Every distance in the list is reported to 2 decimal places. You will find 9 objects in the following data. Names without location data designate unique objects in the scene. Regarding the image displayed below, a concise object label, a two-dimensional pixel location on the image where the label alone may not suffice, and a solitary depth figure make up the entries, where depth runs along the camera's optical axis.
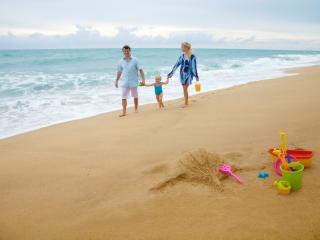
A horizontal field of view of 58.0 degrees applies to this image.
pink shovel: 2.86
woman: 6.98
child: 7.06
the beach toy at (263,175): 2.90
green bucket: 2.58
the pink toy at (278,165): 2.92
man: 6.73
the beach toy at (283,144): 2.79
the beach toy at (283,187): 2.55
